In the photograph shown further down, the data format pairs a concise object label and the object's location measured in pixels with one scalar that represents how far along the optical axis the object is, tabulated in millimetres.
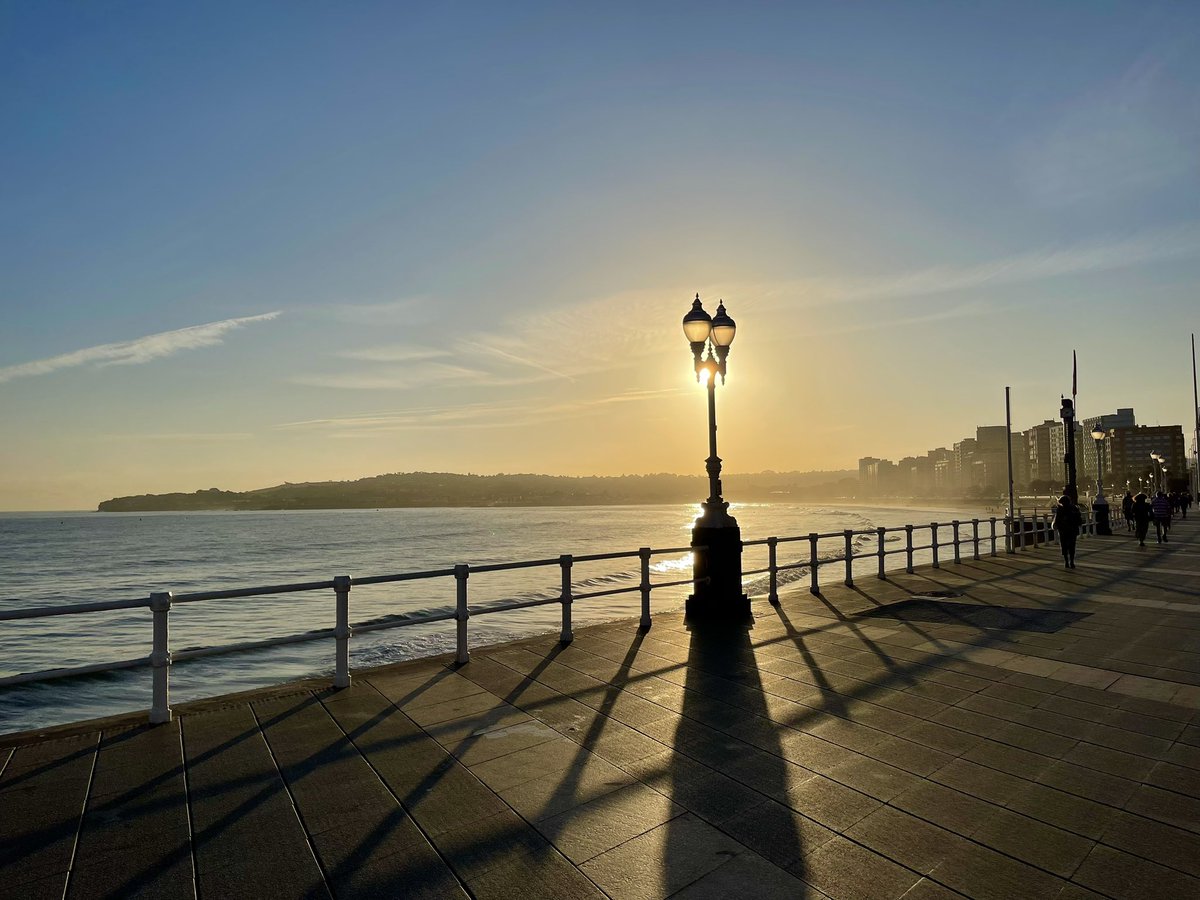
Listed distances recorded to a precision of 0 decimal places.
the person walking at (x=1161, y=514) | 25427
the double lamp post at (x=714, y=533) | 10945
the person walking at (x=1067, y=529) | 17812
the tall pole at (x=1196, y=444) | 63047
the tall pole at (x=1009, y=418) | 39697
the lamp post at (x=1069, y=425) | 30169
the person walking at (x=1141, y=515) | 24500
